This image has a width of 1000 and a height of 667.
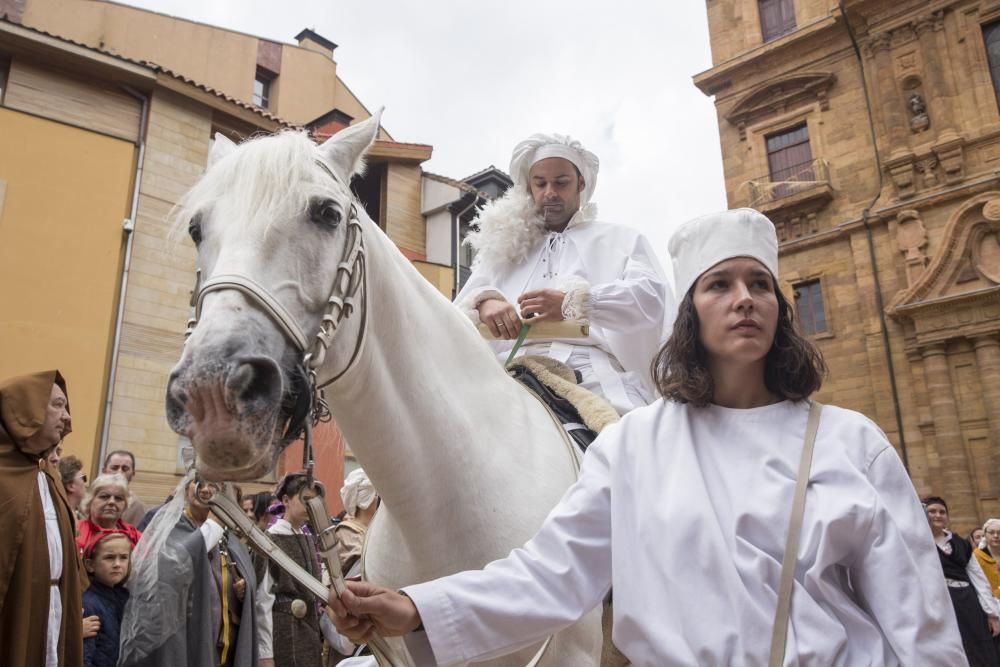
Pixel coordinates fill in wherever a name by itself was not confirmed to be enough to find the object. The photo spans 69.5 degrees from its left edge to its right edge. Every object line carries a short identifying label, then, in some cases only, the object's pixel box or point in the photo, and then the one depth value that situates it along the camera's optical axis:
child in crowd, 4.11
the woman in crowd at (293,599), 5.17
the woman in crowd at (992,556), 8.72
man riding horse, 3.10
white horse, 1.51
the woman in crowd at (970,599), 7.21
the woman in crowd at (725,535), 1.42
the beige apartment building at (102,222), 11.88
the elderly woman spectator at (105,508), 4.56
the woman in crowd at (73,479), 5.02
